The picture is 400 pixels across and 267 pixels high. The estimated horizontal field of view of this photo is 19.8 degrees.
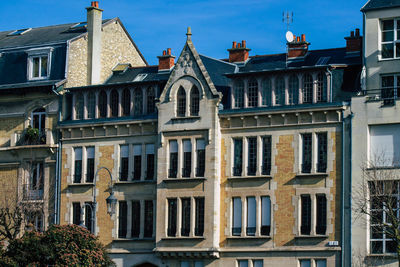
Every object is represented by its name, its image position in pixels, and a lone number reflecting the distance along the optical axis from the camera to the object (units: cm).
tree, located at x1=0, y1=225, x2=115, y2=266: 5328
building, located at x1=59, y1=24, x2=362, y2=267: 6106
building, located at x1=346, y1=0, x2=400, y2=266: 5906
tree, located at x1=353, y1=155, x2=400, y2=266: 5784
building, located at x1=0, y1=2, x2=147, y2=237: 6894
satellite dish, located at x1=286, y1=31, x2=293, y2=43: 6569
